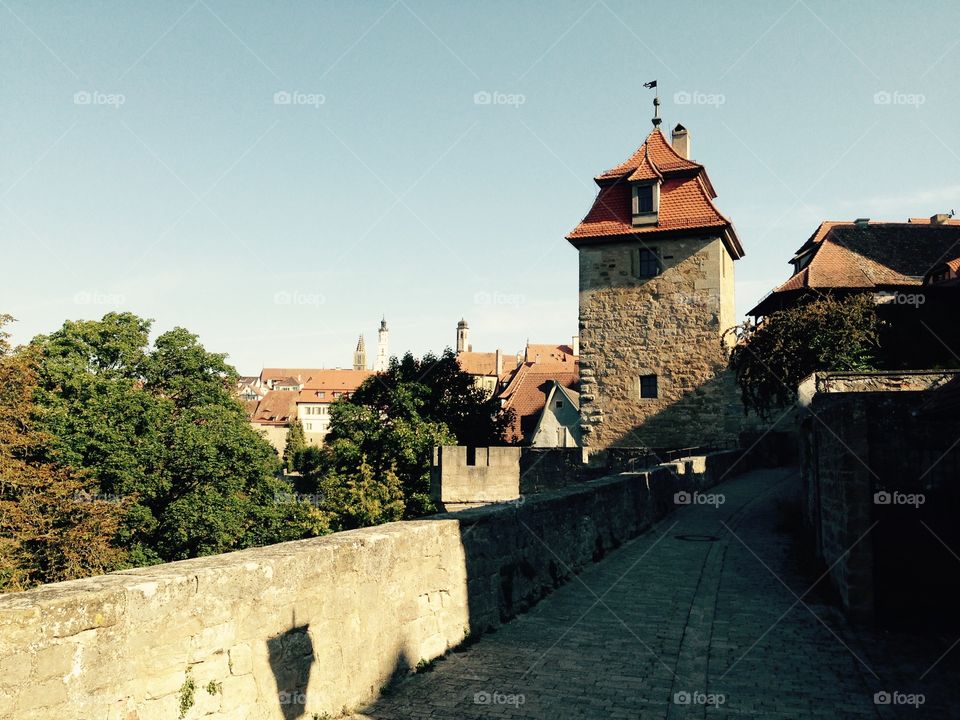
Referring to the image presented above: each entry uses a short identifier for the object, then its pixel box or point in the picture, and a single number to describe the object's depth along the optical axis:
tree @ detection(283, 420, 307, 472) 68.69
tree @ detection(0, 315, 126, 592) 19.88
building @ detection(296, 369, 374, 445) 106.75
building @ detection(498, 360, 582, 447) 44.66
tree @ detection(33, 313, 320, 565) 28.86
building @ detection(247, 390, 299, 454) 96.96
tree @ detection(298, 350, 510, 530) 33.81
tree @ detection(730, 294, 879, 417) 20.53
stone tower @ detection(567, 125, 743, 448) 25.31
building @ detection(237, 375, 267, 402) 141.00
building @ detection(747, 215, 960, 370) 23.89
